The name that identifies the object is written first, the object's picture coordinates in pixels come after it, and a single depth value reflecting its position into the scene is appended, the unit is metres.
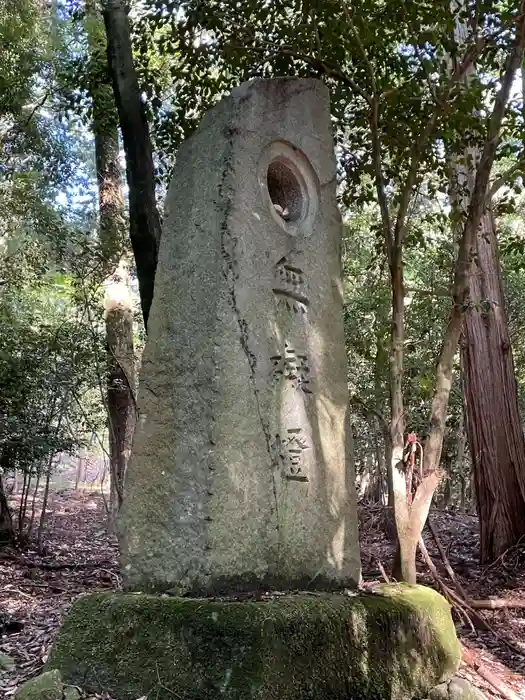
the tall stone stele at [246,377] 3.25
